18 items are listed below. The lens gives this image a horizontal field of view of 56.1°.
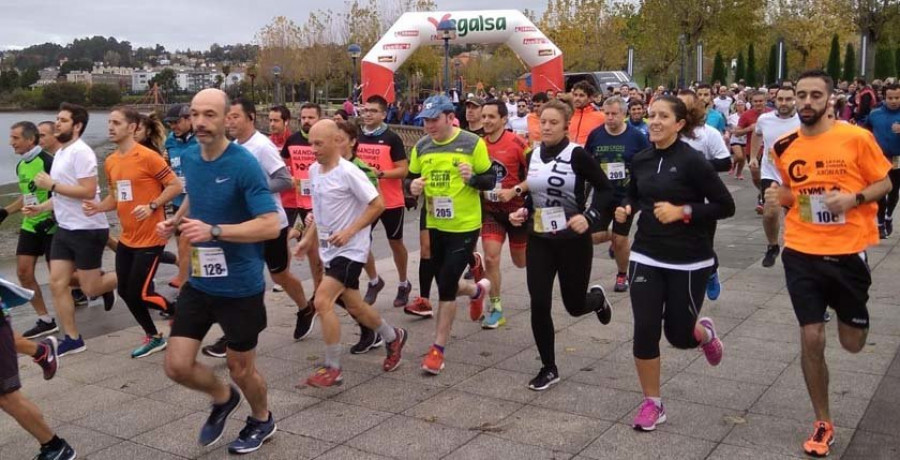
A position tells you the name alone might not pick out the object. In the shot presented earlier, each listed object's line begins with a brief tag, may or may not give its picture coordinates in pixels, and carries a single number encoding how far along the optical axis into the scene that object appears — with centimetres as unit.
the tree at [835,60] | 4197
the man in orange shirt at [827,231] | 420
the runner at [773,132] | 860
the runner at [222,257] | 412
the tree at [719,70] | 4691
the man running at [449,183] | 603
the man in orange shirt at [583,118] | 921
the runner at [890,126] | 959
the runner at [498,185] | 699
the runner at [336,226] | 535
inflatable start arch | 2517
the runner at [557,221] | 524
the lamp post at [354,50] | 3005
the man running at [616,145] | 773
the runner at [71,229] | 654
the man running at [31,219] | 726
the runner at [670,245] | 447
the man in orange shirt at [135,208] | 640
